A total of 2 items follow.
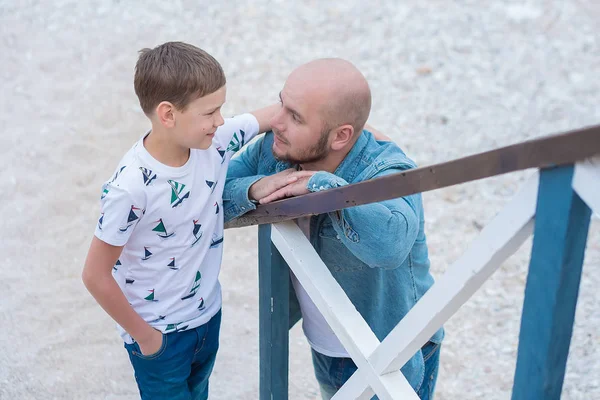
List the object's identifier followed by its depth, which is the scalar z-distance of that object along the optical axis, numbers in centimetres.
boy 289
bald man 302
